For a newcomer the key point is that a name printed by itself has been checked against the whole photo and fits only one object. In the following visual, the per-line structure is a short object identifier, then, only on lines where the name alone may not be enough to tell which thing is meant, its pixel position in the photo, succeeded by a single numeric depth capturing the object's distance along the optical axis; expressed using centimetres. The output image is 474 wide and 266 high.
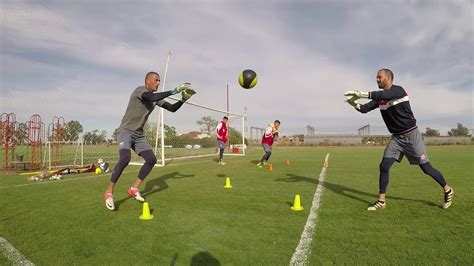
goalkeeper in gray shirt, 512
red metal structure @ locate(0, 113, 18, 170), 1155
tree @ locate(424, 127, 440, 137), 5875
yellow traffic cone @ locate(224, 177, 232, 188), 680
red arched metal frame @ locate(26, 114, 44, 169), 1266
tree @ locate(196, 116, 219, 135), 2239
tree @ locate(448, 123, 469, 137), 5201
